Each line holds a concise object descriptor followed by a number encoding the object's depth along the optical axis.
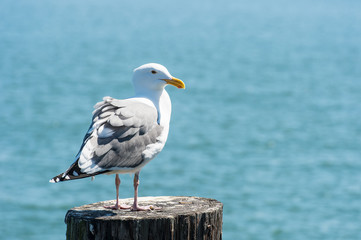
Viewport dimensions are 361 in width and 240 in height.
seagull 11.38
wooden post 10.67
